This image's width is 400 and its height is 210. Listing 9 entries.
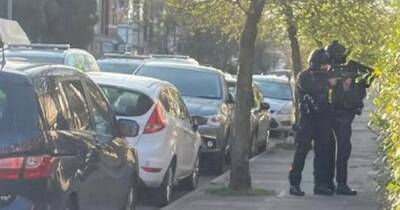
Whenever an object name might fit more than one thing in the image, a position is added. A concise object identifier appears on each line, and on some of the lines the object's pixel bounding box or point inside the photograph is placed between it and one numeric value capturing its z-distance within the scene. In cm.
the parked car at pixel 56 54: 1716
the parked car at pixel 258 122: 2065
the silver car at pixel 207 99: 1686
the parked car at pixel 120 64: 2053
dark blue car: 689
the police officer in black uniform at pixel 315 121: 1272
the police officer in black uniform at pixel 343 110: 1273
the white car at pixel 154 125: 1232
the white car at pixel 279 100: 2783
